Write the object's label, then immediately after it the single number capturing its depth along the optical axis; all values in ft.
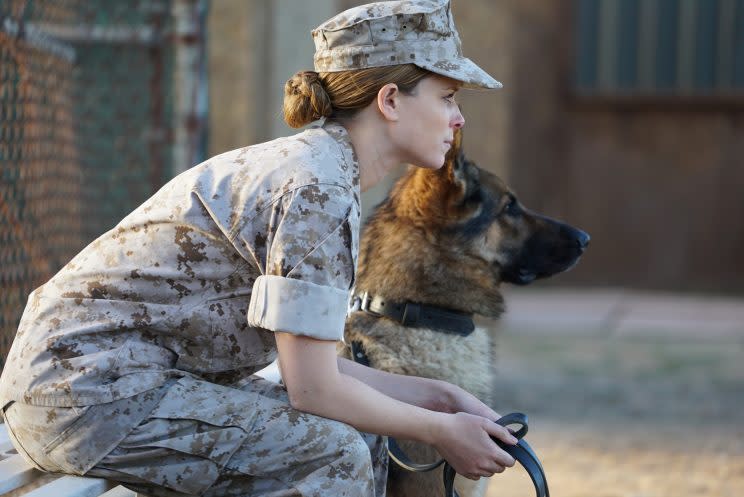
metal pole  30.17
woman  12.67
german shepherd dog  18.31
